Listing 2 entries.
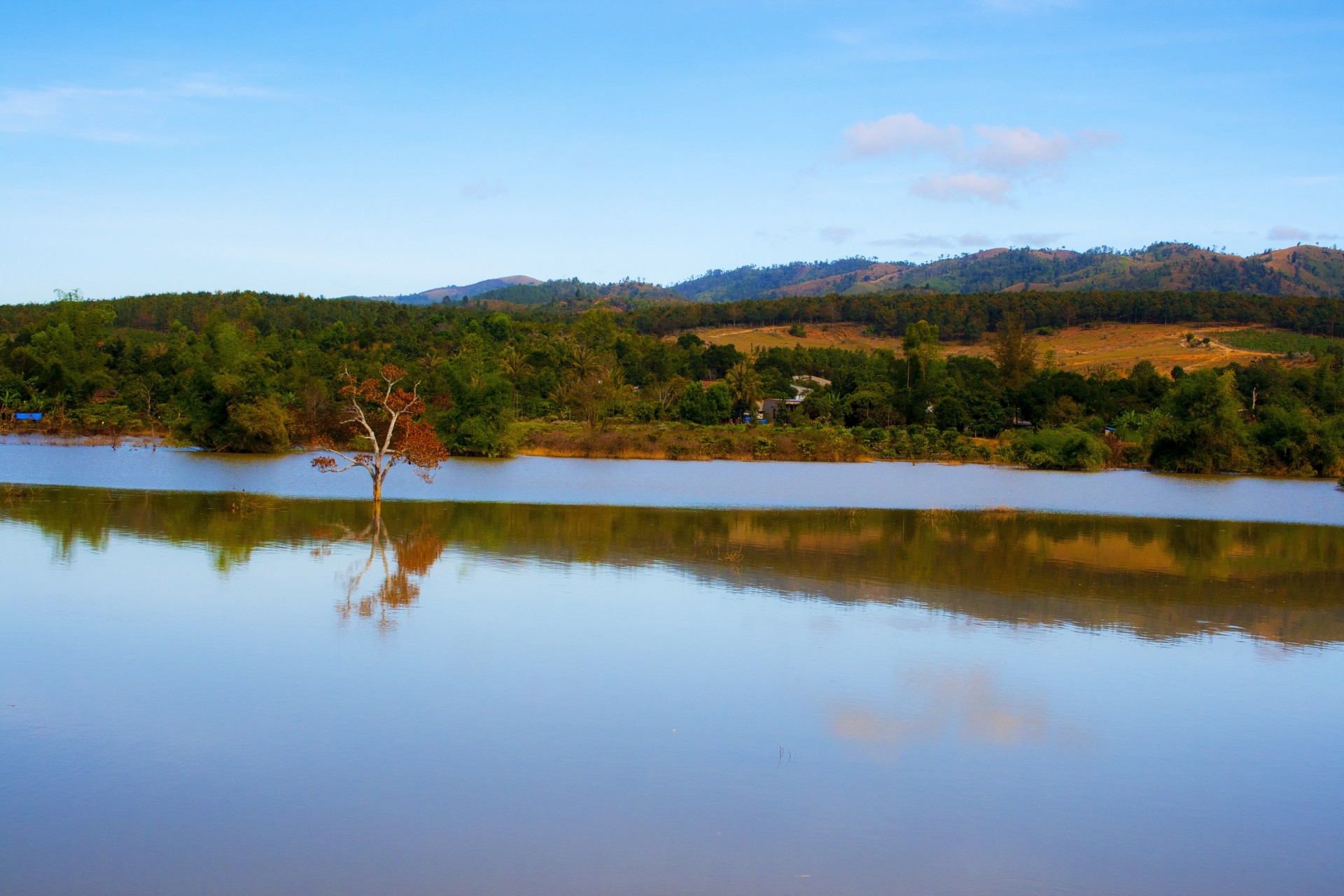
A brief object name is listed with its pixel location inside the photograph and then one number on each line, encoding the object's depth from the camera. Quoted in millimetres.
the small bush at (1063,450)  47438
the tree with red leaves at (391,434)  22844
